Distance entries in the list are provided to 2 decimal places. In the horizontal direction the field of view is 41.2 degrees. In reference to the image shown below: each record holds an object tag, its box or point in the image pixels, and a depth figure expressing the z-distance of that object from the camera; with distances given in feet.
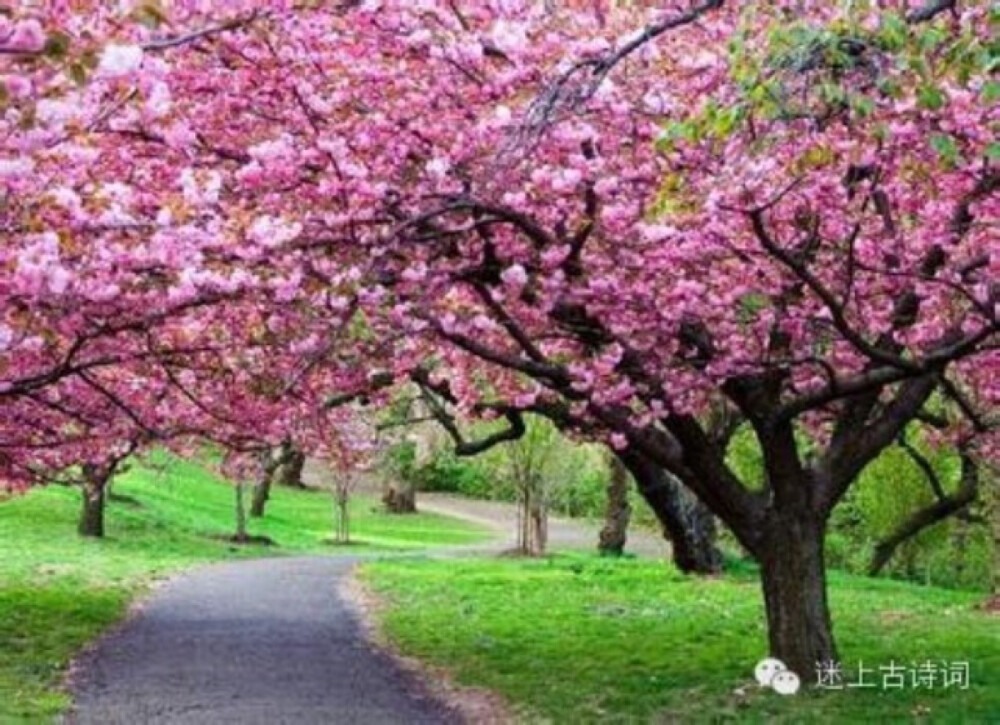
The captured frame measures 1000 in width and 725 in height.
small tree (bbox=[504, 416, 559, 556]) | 103.76
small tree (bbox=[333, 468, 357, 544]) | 116.06
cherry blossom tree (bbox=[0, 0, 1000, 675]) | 19.70
